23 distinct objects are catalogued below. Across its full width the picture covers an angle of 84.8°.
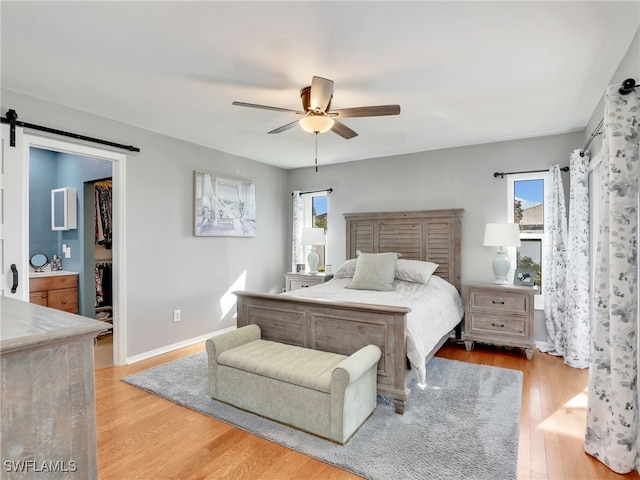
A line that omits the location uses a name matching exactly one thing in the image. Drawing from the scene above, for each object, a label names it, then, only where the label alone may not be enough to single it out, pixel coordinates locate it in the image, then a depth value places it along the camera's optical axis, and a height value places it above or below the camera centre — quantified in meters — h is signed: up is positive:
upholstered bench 2.16 -0.97
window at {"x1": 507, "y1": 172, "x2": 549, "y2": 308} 4.11 +0.26
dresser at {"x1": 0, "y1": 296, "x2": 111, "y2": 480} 0.76 -0.36
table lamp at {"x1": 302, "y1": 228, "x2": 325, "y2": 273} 5.18 +0.02
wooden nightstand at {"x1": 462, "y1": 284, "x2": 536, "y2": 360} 3.73 -0.84
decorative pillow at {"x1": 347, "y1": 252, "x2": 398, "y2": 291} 3.89 -0.38
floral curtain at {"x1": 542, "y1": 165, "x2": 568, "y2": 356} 3.76 -0.28
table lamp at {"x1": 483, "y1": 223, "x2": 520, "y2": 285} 3.86 -0.01
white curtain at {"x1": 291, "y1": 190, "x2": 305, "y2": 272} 5.66 +0.20
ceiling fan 2.30 +0.94
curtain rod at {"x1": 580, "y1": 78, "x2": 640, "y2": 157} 1.91 +0.84
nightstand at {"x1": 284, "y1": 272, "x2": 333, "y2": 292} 4.94 -0.56
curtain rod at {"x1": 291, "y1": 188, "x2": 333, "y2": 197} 5.42 +0.78
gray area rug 1.97 -1.27
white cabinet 4.64 +0.43
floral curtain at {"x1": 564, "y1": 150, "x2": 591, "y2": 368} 3.42 -0.32
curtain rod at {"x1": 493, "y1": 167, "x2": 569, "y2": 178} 4.04 +0.78
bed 2.54 -0.60
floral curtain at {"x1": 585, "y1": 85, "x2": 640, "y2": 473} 1.89 -0.38
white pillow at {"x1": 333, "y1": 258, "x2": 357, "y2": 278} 4.48 -0.38
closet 4.77 -0.11
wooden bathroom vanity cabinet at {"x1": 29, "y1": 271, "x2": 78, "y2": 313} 4.19 -0.60
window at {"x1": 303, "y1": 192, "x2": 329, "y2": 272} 5.58 +0.45
